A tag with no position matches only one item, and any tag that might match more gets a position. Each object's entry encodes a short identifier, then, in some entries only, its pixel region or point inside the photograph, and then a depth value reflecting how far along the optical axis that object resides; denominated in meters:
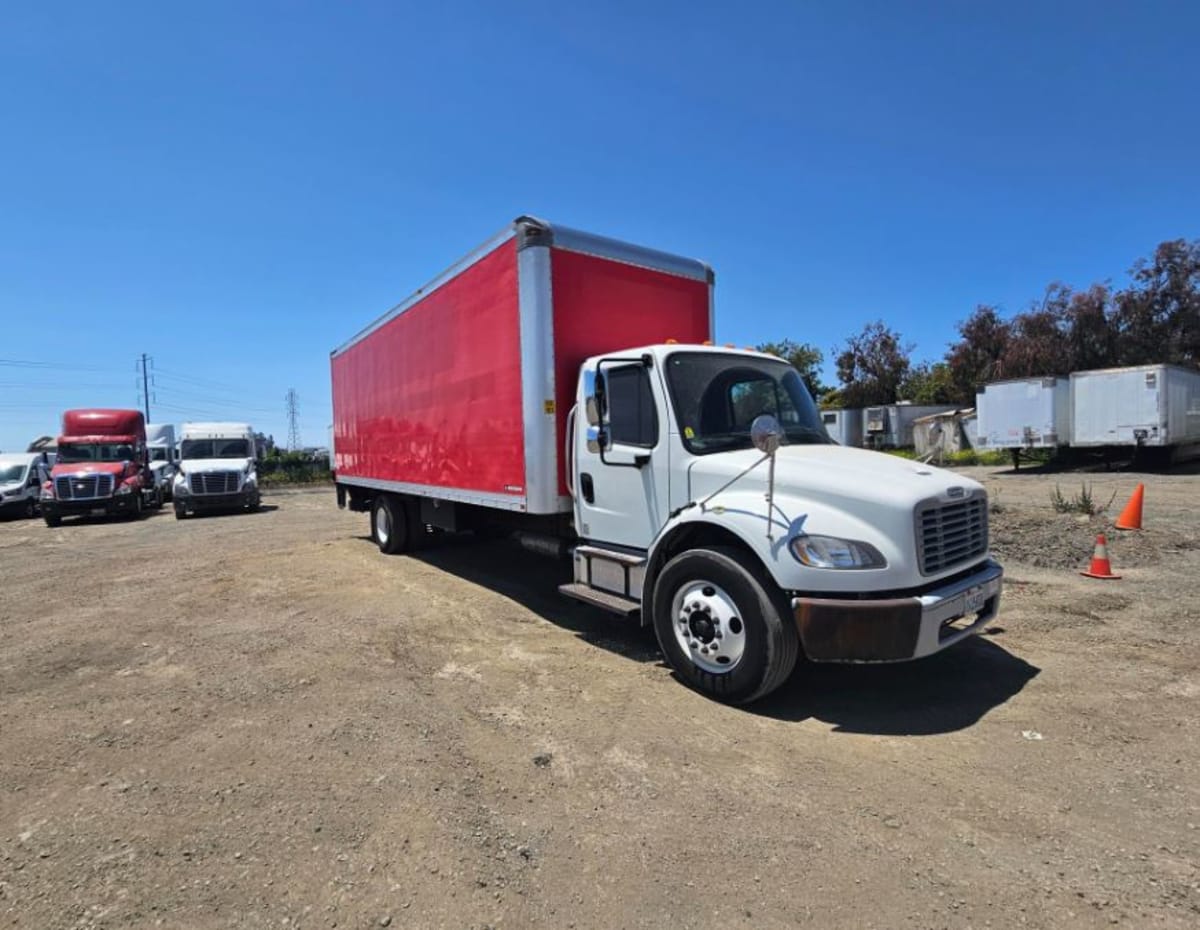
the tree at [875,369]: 45.84
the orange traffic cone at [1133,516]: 9.05
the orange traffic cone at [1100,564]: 7.04
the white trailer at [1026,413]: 21.34
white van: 19.95
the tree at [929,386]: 42.44
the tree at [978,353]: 38.31
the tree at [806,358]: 51.53
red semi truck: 17.11
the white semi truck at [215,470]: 17.84
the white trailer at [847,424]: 35.25
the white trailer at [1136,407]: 19.05
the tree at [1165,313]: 33.16
